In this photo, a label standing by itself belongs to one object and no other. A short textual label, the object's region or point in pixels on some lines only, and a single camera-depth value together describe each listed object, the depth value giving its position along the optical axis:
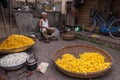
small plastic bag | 2.90
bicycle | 4.91
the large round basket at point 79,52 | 2.58
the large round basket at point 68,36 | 5.35
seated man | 5.13
